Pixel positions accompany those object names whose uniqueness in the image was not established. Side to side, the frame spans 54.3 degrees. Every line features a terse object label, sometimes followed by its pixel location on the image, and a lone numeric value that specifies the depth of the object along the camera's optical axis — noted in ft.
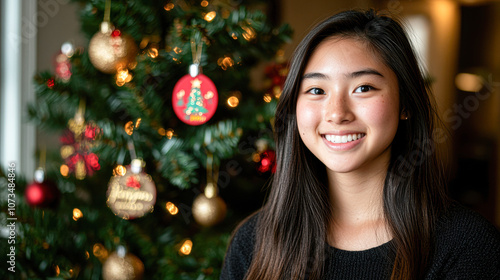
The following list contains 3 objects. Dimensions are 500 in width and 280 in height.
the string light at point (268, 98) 3.96
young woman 2.94
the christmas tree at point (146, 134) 3.62
